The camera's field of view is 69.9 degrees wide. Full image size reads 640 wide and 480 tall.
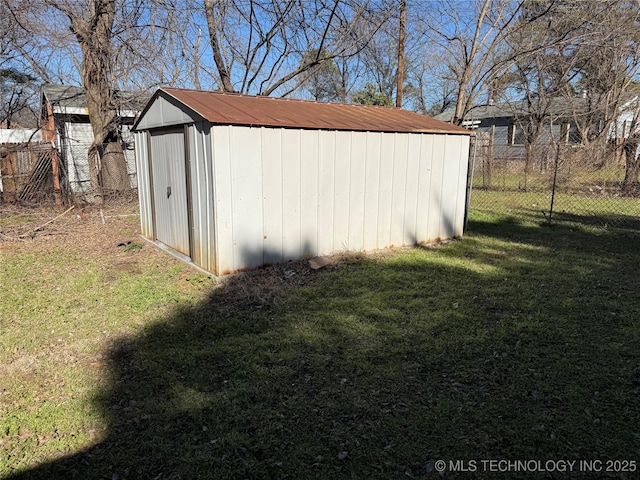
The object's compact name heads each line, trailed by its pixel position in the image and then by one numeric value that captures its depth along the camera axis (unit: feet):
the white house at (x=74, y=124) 42.83
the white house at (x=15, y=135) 49.67
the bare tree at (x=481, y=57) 35.09
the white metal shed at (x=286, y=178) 17.58
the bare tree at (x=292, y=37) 35.99
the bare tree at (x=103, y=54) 34.63
